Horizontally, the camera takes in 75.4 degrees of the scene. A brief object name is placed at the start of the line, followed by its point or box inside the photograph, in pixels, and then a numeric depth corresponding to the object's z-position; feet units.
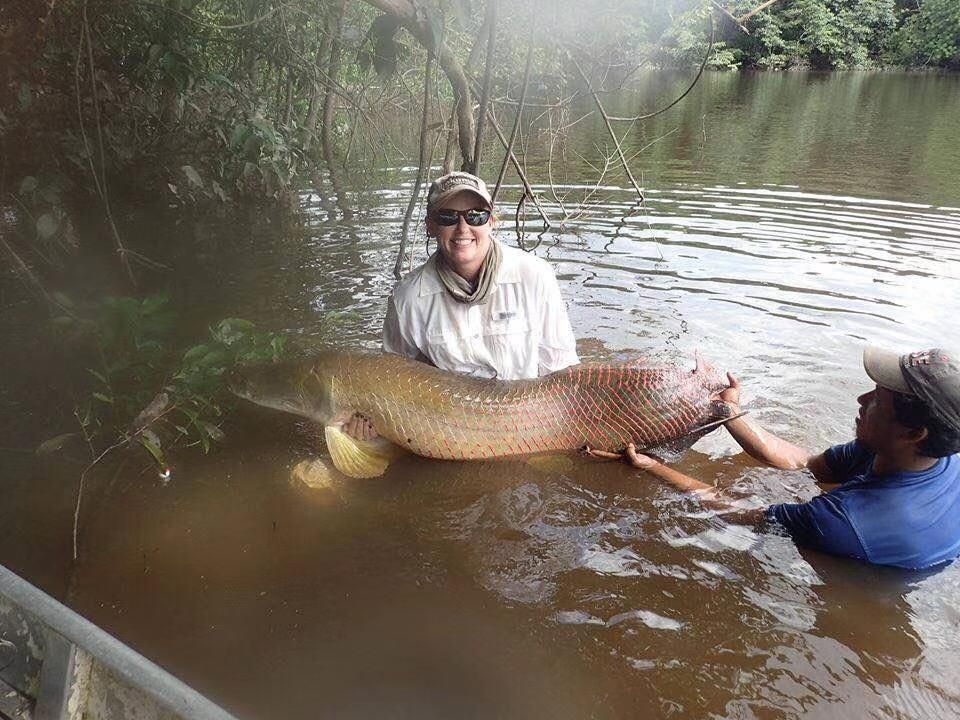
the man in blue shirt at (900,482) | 7.94
